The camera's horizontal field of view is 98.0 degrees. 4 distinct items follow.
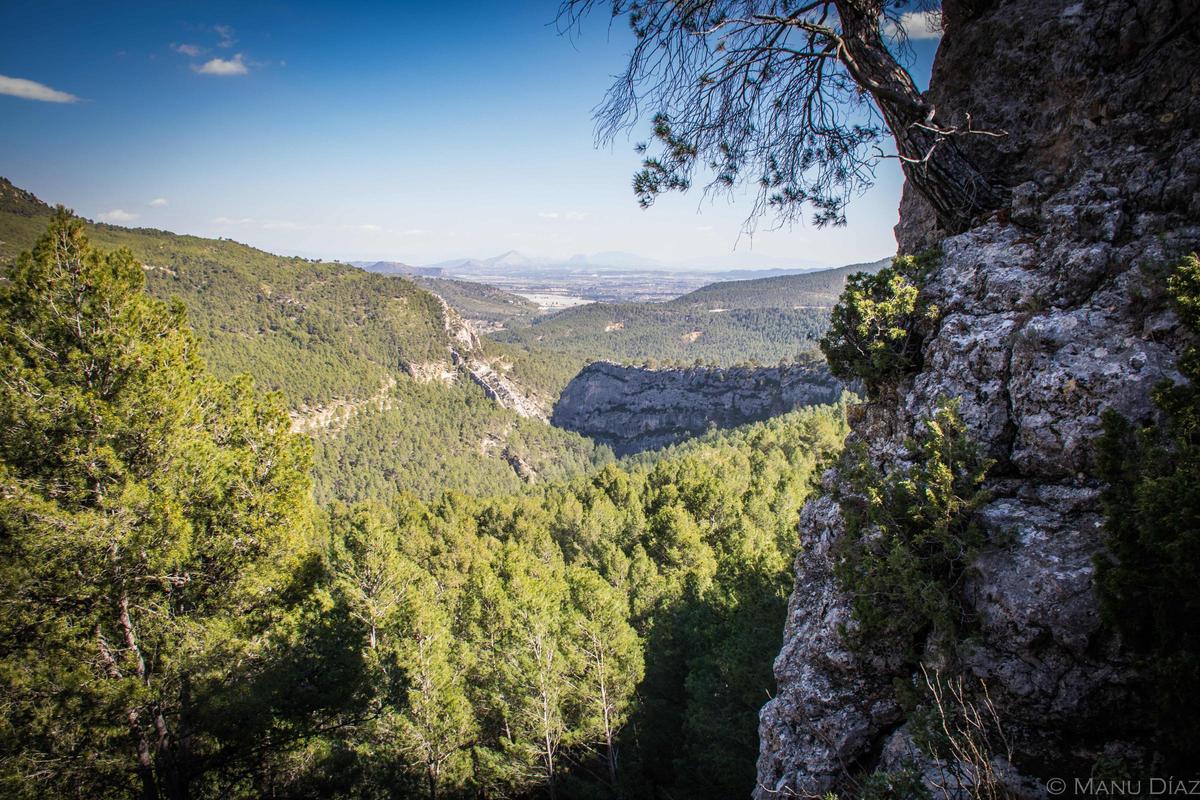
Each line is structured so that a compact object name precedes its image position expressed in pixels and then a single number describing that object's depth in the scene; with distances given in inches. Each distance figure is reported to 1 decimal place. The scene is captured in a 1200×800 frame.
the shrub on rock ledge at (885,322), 252.2
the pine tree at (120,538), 240.7
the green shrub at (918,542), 182.5
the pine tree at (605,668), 609.9
